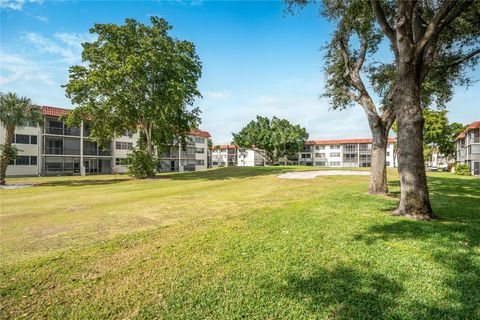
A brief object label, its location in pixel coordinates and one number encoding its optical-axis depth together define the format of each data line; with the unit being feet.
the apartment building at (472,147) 155.63
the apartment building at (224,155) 372.09
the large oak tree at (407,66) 27.22
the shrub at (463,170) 136.11
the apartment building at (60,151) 137.28
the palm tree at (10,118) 89.97
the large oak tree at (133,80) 90.22
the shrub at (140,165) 101.50
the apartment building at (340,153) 291.99
